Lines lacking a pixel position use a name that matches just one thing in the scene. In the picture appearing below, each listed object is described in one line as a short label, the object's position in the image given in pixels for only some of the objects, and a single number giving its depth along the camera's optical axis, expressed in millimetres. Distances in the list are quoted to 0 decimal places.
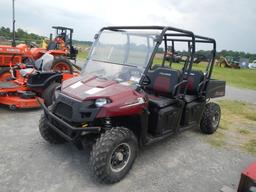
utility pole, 9007
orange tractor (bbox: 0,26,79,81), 6400
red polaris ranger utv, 2928
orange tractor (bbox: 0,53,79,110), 5230
